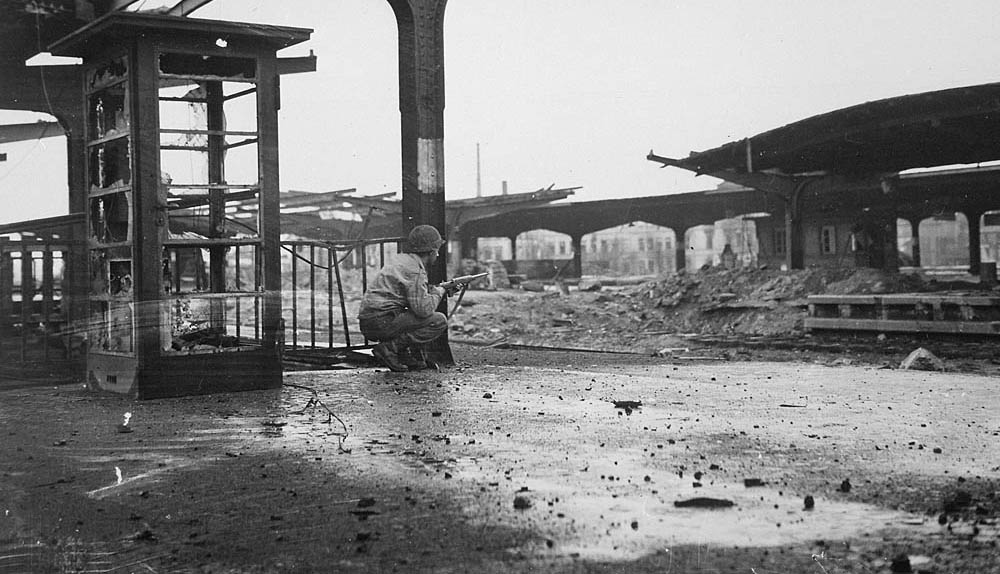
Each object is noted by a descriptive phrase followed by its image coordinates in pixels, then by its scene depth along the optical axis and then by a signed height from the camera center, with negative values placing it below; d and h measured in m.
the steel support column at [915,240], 33.06 +1.44
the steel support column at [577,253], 39.78 +1.43
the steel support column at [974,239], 31.36 +1.35
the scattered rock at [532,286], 36.34 +0.07
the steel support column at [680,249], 37.50 +1.43
